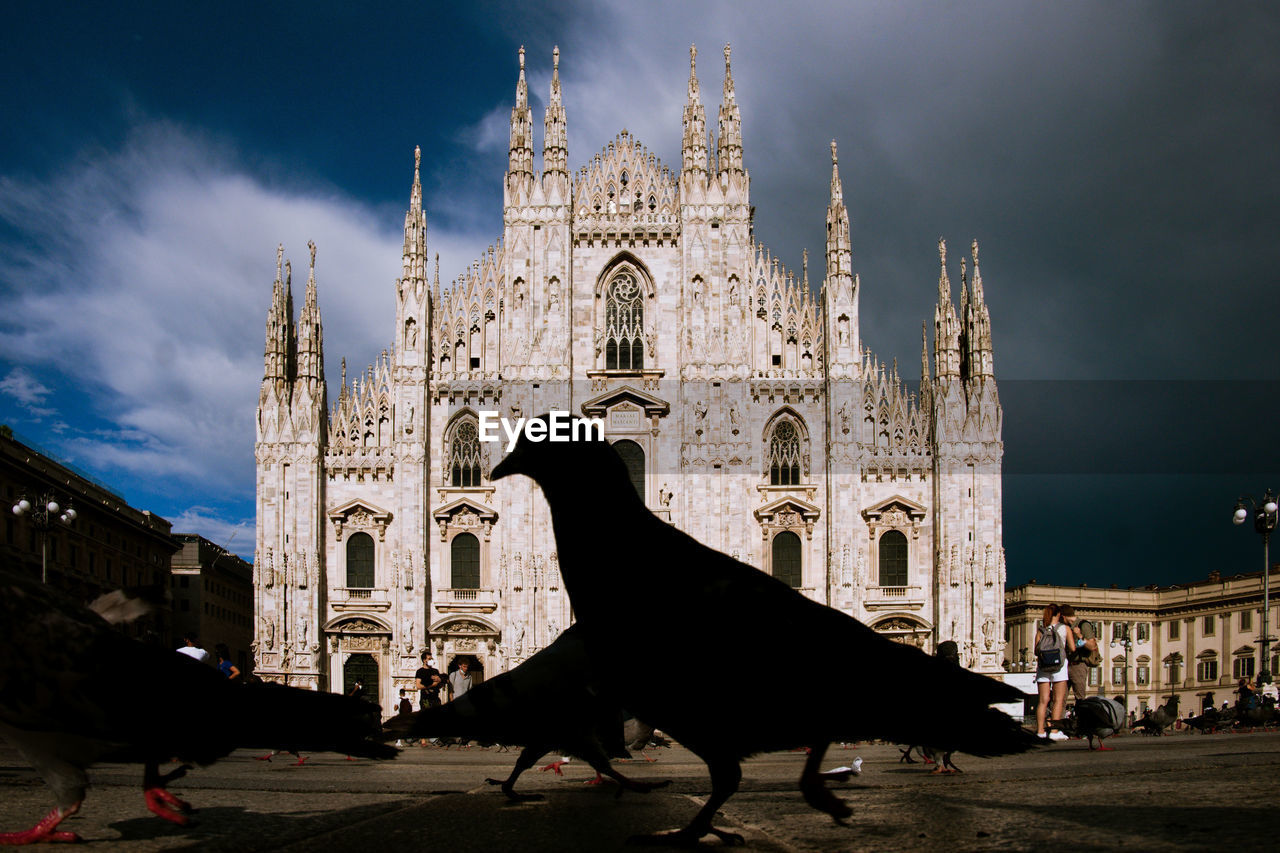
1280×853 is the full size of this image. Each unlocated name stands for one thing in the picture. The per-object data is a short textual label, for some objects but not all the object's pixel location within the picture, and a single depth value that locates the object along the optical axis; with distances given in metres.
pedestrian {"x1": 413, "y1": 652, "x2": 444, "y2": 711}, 15.99
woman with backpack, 11.59
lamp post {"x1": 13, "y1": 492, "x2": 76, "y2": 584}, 23.35
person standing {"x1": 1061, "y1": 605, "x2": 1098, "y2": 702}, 12.05
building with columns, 61.25
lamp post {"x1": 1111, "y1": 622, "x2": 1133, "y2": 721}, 54.82
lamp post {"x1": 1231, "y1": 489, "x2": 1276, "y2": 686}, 23.84
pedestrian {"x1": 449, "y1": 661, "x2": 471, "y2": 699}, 16.38
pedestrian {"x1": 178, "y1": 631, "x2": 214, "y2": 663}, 11.36
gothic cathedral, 31.05
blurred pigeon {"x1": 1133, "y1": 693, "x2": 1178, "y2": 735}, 23.25
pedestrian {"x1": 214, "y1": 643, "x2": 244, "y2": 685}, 13.51
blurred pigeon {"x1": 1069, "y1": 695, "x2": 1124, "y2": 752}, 10.39
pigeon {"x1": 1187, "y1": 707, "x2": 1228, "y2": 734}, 23.89
